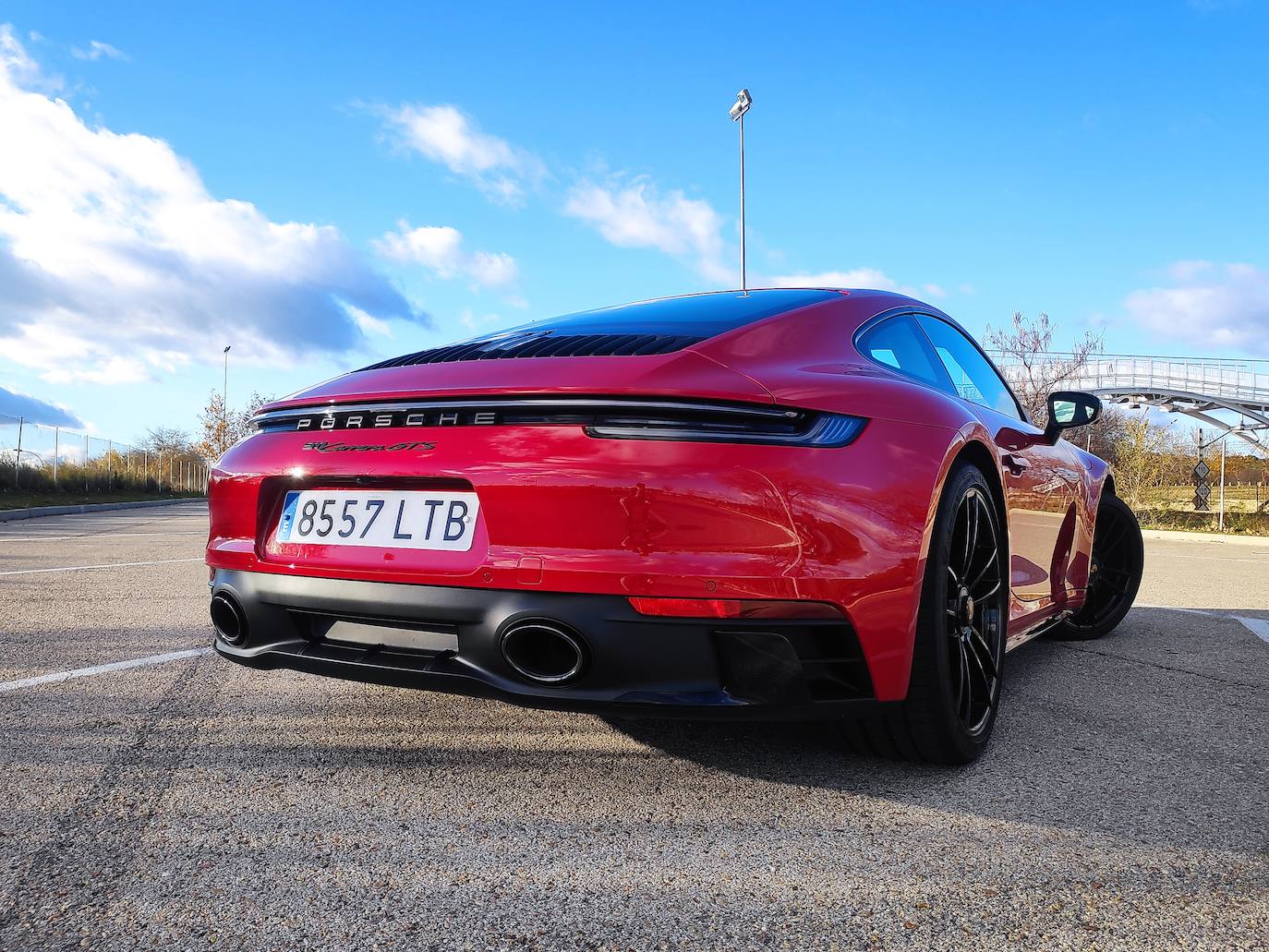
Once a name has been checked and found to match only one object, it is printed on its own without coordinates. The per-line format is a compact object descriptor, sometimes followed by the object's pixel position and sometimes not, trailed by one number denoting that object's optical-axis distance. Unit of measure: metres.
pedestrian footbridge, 37.50
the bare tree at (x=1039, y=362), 34.44
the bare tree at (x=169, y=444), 38.79
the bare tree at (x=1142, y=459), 28.86
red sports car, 2.00
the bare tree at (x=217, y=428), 51.62
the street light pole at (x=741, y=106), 22.45
